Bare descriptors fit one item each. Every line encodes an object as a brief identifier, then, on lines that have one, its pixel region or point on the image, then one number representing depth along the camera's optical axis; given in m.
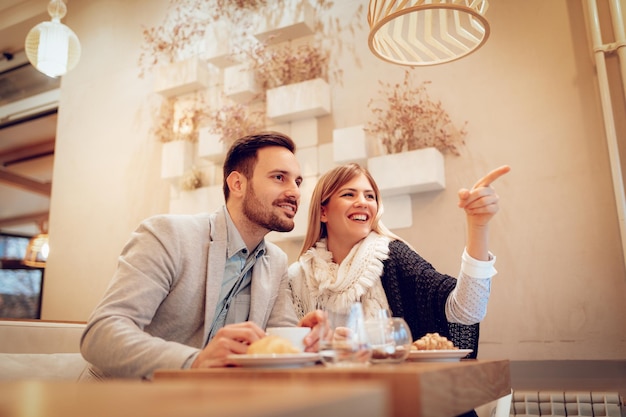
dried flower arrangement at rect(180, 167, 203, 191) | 3.55
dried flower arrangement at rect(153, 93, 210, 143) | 3.77
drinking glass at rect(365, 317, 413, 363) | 0.97
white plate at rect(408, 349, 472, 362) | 1.12
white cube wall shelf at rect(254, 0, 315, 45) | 3.36
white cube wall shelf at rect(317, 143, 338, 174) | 3.22
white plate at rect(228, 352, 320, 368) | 0.89
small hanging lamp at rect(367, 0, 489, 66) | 1.61
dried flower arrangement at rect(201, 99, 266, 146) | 3.47
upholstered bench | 1.74
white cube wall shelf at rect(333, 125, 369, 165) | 3.00
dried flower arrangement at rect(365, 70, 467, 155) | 2.83
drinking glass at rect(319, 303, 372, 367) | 0.90
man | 1.13
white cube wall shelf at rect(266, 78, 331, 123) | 3.21
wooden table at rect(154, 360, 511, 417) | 0.70
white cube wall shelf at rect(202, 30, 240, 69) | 3.65
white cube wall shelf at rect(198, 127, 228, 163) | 3.50
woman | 1.64
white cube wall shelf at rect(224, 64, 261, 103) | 3.46
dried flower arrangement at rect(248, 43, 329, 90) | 3.30
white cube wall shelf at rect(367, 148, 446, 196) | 2.72
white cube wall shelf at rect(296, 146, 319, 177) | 3.26
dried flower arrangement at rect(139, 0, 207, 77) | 3.94
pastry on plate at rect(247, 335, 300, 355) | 0.95
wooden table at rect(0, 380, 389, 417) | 0.36
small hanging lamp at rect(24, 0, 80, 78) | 3.23
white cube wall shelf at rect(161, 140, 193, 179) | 3.65
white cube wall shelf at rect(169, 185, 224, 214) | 3.43
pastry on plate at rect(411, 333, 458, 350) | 1.23
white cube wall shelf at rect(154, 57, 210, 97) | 3.73
